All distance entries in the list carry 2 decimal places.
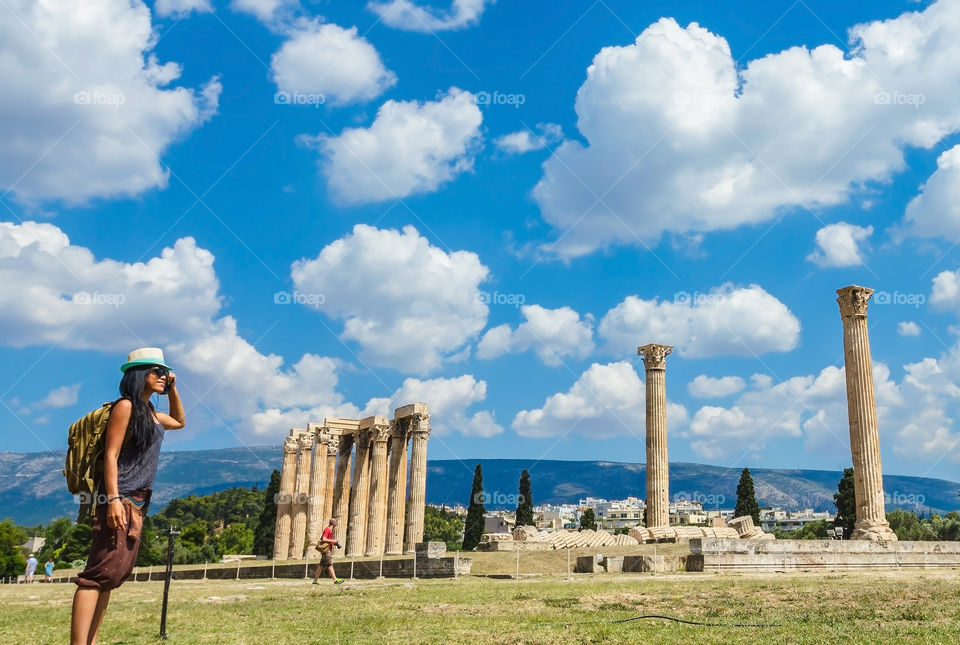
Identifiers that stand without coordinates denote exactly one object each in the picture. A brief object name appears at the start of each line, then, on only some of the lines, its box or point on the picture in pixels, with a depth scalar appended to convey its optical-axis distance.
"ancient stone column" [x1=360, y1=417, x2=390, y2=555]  47.62
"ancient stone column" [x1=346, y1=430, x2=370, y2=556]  51.34
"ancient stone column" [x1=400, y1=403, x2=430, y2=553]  45.03
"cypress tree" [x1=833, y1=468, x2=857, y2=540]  68.19
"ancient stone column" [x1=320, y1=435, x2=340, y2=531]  54.62
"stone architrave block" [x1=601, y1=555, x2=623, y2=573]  25.06
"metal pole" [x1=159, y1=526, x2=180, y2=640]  9.52
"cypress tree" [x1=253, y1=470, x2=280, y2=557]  78.94
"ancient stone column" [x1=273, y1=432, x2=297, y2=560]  56.00
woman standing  5.82
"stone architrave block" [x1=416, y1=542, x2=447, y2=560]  25.97
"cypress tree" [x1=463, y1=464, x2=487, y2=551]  82.12
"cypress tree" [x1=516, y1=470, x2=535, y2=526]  94.12
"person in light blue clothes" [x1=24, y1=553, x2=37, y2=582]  43.22
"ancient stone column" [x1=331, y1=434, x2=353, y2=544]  58.12
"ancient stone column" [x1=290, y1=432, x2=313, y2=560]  55.09
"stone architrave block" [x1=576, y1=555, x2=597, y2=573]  25.05
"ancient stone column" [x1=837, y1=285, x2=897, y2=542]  33.41
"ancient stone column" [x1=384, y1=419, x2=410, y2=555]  49.31
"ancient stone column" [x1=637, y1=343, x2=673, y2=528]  44.56
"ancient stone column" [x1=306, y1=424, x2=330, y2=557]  54.25
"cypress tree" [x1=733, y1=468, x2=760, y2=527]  76.81
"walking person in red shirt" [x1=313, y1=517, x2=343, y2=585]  21.92
